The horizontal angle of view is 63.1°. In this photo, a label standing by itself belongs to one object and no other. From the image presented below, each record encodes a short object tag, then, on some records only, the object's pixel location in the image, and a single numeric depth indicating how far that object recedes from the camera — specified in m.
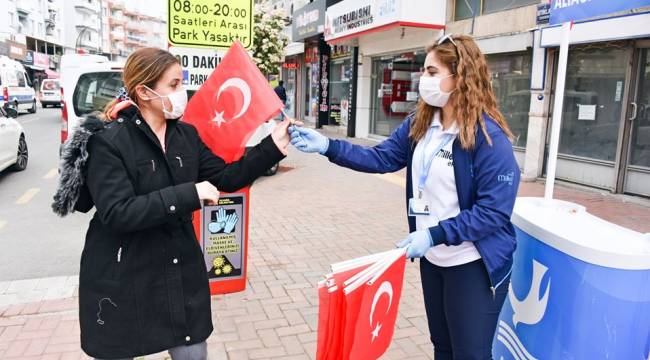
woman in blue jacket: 2.21
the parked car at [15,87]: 21.39
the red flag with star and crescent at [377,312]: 2.14
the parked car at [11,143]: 9.60
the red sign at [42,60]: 57.62
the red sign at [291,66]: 24.29
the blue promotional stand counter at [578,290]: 2.15
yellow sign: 4.59
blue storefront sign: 2.59
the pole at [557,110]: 2.72
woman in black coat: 2.03
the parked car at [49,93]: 31.72
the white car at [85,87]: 8.69
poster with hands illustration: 4.43
